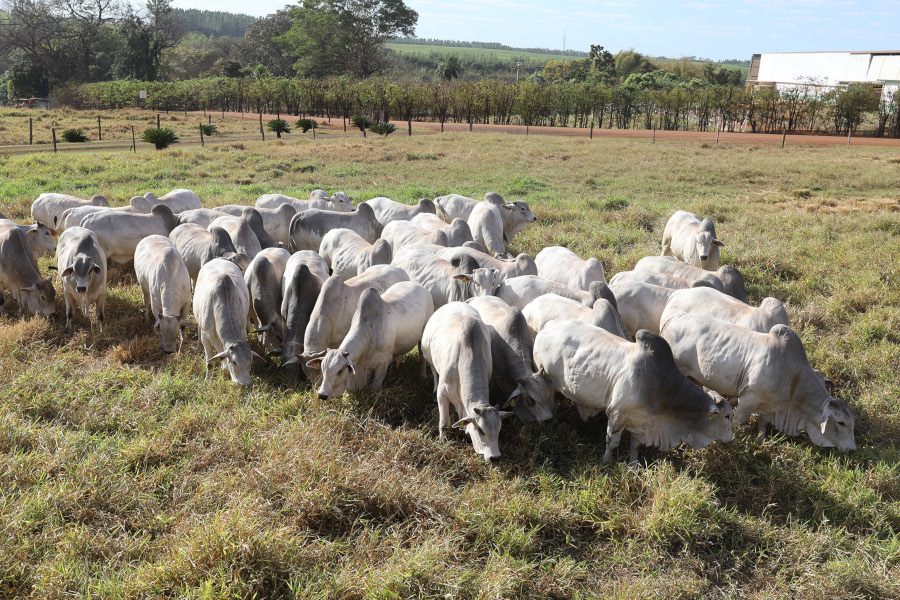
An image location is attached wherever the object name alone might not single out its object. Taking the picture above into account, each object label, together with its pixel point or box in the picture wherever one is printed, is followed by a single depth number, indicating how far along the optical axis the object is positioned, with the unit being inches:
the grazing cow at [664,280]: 274.1
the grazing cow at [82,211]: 374.0
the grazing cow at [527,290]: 261.1
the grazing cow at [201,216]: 372.4
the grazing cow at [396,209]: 415.2
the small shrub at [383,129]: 1200.2
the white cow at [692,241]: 343.0
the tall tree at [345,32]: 2194.9
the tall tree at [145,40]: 2390.5
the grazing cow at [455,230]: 356.2
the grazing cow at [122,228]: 346.3
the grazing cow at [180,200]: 430.9
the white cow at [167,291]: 263.4
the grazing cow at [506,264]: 291.8
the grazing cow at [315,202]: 433.7
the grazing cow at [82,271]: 276.1
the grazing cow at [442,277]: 269.3
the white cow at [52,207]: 406.3
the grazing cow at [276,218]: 399.5
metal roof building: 1767.2
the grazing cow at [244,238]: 326.6
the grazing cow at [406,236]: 344.2
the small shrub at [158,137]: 920.9
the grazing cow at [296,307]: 241.9
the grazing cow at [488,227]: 386.3
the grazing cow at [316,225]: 372.2
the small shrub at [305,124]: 1285.7
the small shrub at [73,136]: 1021.8
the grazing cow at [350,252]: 313.1
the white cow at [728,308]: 230.2
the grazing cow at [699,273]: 273.4
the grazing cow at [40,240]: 350.9
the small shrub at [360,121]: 1223.5
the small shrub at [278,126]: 1219.2
